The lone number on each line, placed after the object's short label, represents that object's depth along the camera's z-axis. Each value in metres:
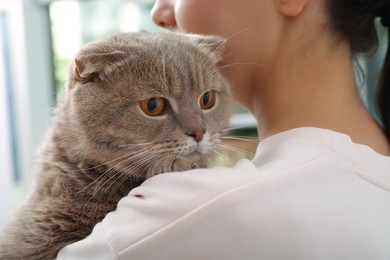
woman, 0.37
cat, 0.42
